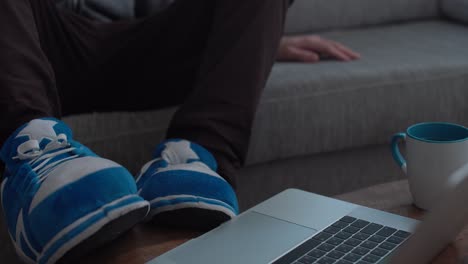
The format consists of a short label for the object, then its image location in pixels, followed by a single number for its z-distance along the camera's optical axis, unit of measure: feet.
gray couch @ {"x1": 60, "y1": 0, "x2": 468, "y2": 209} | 7.99
